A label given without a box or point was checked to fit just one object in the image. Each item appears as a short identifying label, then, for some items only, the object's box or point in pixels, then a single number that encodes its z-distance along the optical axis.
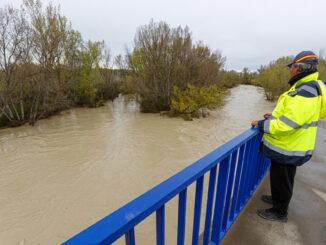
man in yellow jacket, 1.46
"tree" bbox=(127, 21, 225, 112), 10.07
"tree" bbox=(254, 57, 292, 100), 15.28
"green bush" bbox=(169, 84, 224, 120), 9.33
